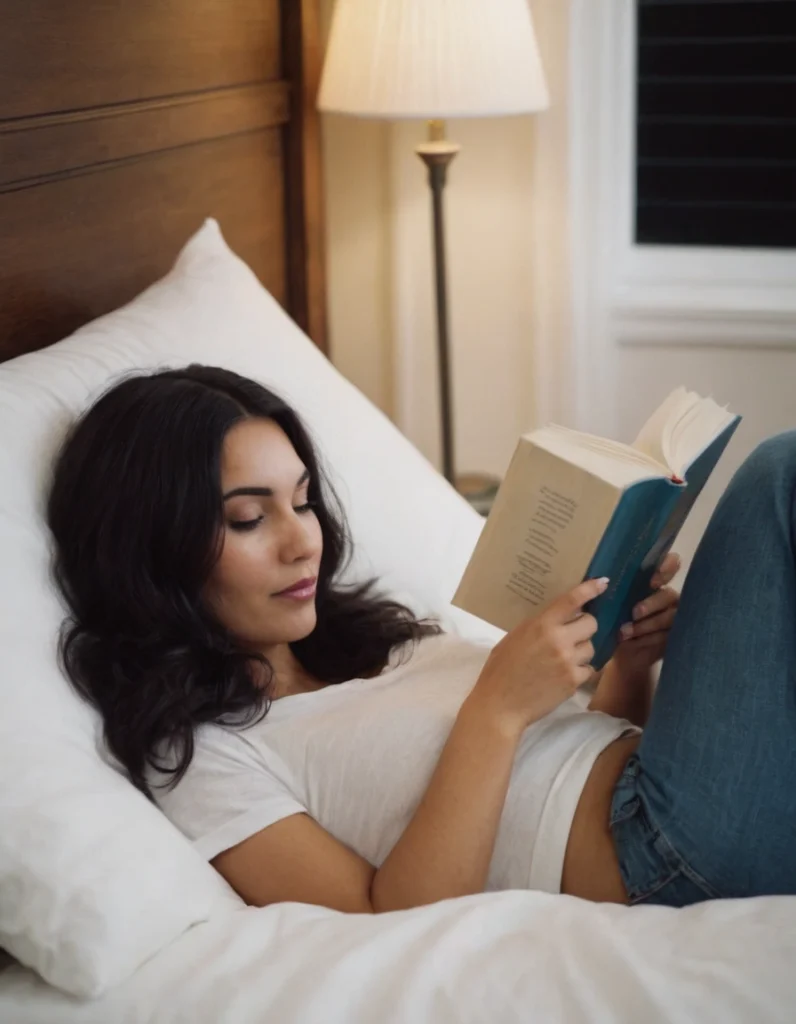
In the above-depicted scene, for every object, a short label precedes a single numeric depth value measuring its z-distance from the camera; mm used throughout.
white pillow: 945
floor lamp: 1985
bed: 894
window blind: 2363
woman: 1092
